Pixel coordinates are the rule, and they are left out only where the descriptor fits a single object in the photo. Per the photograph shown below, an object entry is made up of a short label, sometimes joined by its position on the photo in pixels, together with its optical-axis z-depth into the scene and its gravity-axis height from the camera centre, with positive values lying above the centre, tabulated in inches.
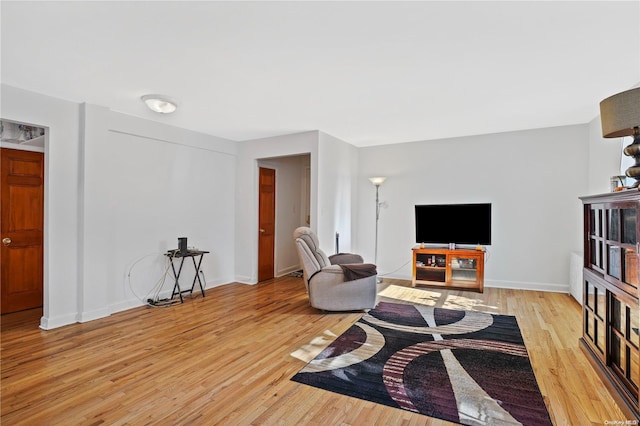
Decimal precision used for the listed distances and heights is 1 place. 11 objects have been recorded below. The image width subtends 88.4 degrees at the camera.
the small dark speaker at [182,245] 182.7 -18.0
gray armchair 157.6 -34.2
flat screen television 205.8 -6.0
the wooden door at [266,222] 233.1 -6.6
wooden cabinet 79.3 -21.5
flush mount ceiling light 136.3 +46.2
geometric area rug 82.7 -48.1
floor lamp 231.9 +19.5
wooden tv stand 199.5 -33.8
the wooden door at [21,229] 157.9 -8.4
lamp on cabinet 78.4 +23.8
